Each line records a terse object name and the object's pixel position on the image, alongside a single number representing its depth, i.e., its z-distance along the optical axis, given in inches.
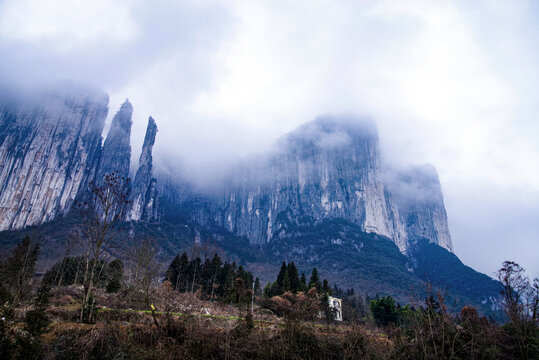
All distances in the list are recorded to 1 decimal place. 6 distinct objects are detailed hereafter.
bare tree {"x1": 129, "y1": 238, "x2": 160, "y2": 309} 851.4
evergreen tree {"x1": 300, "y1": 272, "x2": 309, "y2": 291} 1924.6
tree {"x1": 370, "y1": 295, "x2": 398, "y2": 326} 1804.9
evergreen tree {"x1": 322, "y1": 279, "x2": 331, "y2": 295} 1893.7
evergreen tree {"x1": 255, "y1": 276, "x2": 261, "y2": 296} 2308.8
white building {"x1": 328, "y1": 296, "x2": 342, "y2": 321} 1842.0
